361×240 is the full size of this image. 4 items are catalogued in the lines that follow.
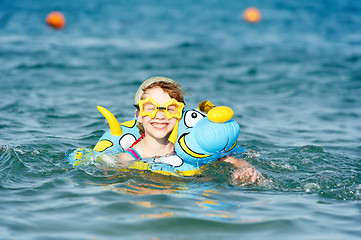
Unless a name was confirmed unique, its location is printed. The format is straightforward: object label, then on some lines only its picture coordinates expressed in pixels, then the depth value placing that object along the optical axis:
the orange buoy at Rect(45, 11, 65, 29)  21.55
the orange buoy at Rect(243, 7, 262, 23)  25.89
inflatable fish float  5.32
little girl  5.36
